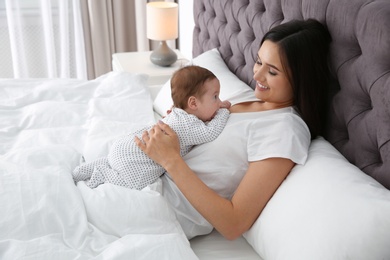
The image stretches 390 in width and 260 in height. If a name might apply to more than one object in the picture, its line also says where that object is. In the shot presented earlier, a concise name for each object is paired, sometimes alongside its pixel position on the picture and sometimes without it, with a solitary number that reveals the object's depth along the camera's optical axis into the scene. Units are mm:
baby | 1479
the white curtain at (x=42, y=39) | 3562
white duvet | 1200
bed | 1151
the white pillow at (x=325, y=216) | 1091
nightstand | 2955
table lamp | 2938
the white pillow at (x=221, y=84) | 1908
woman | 1349
